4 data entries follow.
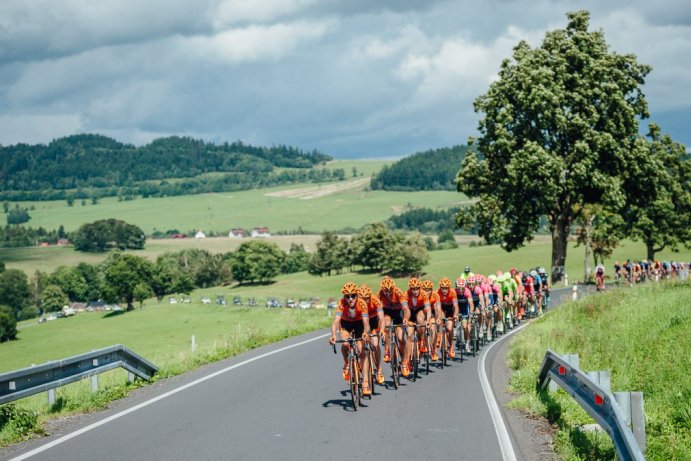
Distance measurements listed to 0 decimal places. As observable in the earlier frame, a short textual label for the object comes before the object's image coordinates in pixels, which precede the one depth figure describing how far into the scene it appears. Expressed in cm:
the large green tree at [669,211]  5684
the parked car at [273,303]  8862
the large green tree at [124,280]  12181
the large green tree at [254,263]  12925
